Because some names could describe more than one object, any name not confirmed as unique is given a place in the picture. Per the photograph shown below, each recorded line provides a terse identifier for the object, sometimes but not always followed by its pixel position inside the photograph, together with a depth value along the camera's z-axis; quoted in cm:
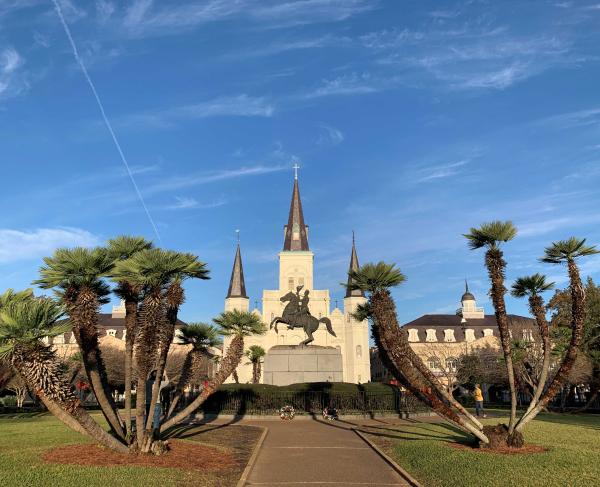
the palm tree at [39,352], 958
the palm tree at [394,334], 1332
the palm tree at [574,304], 1343
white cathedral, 8088
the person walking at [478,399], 2547
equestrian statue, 2836
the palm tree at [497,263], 1373
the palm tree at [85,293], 1188
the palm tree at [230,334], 1330
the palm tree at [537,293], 1486
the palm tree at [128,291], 1311
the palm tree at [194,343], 1541
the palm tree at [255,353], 4751
